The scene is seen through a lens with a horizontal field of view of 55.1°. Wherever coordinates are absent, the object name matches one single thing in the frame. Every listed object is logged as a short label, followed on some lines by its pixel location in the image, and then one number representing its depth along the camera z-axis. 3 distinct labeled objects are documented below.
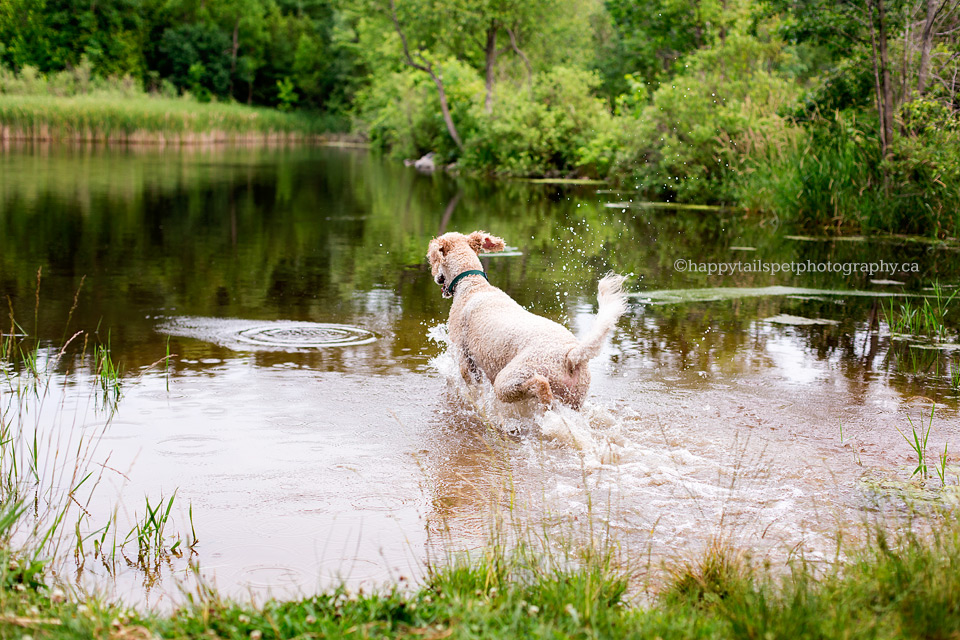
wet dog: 5.21
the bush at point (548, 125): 30.03
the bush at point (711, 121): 18.81
